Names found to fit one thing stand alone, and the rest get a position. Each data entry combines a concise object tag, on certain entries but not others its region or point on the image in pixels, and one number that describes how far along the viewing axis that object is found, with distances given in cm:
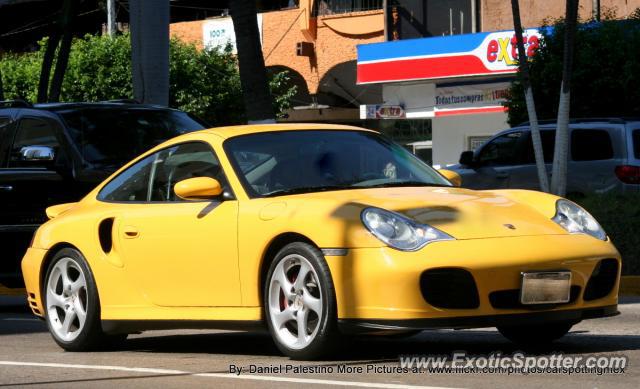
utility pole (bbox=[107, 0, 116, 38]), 4894
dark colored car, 1281
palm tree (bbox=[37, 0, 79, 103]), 2534
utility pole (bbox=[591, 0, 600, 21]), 3467
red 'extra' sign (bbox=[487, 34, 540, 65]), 3847
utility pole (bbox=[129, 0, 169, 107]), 1883
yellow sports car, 758
